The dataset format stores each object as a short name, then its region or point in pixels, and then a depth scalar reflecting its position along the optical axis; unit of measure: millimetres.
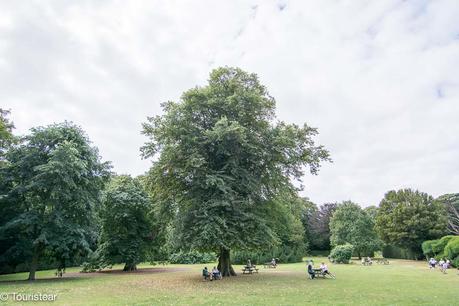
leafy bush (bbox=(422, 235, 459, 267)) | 31686
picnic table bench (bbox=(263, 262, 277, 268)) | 38725
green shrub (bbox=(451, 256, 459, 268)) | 30981
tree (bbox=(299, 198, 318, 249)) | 69062
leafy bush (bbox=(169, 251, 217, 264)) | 50594
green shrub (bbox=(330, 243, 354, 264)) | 43031
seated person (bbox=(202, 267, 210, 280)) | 22684
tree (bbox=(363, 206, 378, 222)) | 77188
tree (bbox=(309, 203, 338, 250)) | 68438
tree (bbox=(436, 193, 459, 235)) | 54588
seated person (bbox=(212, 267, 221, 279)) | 23016
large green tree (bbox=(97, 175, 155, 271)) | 32719
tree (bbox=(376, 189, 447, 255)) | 44625
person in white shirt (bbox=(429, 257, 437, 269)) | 32594
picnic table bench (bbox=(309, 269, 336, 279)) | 22870
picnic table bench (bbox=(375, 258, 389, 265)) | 42156
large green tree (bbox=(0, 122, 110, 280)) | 22766
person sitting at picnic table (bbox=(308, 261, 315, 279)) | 22234
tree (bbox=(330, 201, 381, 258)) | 53781
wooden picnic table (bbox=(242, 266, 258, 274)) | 27825
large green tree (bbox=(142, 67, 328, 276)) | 22203
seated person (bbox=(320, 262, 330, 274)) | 22525
